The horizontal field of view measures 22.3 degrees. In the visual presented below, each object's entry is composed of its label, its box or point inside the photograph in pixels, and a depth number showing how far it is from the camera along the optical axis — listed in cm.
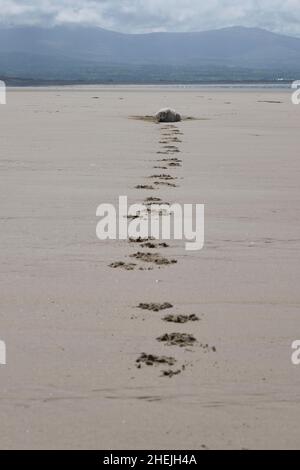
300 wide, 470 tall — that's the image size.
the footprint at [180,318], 420
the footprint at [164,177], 891
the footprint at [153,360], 364
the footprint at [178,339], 387
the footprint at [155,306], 440
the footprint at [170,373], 351
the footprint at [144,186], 827
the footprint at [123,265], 519
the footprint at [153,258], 536
